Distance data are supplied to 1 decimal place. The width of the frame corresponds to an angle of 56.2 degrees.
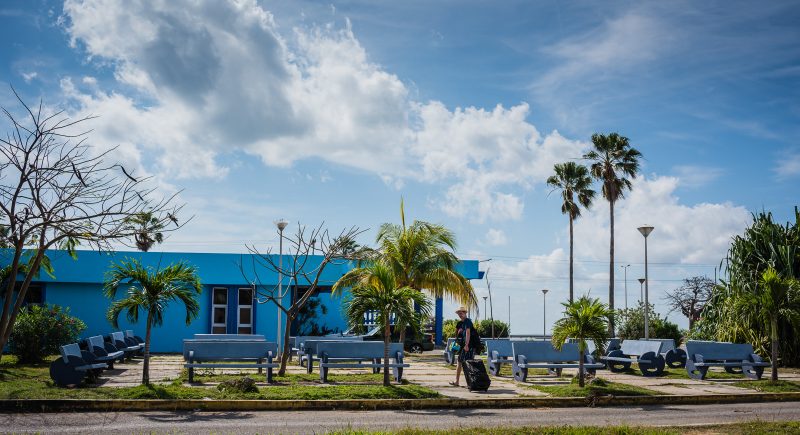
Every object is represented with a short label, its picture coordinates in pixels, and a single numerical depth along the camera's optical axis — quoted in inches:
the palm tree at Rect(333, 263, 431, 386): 585.9
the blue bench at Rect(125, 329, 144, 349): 975.1
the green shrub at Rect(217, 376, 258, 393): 540.4
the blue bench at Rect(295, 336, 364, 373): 722.8
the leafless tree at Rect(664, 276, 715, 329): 2154.3
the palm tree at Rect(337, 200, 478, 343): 1071.0
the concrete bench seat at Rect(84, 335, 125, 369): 677.3
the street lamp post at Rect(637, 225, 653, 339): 1053.2
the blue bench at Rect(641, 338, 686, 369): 878.4
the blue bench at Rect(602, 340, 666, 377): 781.9
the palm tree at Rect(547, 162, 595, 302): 1716.3
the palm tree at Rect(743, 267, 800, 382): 687.1
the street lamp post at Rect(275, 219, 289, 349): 1027.3
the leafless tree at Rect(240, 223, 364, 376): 681.6
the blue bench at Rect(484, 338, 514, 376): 760.3
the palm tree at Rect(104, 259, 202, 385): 569.0
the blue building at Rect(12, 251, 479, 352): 1194.6
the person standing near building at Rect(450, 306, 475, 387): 625.3
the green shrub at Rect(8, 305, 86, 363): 787.6
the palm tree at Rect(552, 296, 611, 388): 600.7
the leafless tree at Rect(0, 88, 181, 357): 396.2
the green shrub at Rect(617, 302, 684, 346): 1362.0
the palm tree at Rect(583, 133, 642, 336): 1614.2
